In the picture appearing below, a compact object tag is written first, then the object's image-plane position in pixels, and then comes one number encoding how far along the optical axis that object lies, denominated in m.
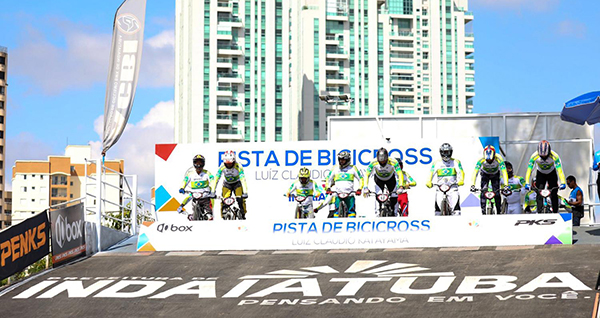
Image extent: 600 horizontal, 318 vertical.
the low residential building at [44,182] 167.50
